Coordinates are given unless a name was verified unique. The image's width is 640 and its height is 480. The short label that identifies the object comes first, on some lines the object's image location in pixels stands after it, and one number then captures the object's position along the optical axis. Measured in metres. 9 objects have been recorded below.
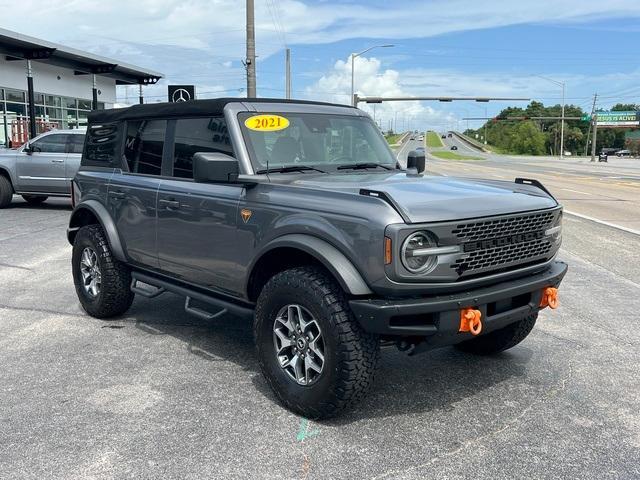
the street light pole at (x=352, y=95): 47.74
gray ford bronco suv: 3.39
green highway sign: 117.31
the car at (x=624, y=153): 103.62
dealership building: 26.77
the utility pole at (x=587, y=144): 115.09
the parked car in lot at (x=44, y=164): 14.62
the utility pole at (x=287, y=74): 36.04
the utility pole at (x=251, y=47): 19.03
